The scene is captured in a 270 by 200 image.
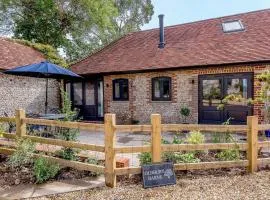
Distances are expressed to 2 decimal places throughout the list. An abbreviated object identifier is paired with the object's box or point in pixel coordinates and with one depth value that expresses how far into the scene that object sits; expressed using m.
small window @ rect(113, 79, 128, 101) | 9.87
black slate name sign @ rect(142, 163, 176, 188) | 3.34
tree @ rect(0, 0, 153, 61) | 17.13
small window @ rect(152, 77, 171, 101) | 9.01
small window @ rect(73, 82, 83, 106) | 11.08
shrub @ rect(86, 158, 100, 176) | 3.87
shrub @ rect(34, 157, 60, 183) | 3.48
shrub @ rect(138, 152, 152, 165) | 3.66
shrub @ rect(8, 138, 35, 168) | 3.78
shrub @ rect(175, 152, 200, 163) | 3.82
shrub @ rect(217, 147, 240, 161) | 3.98
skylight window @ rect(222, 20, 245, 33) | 9.36
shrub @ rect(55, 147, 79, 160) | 3.92
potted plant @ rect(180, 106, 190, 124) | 8.44
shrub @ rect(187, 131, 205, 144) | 4.19
